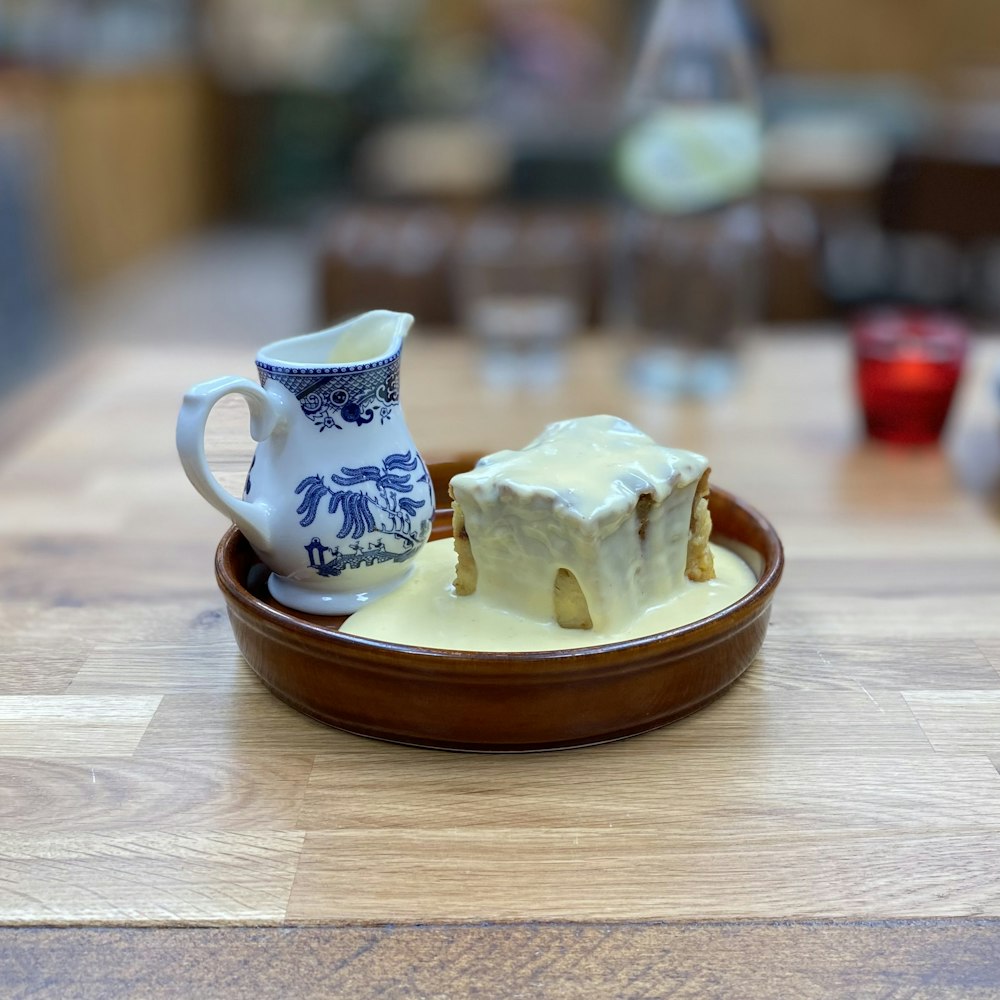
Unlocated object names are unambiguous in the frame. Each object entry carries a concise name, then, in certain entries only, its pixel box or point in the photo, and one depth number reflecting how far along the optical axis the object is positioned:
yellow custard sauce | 0.59
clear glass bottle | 1.23
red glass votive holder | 1.09
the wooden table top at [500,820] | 0.45
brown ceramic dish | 0.54
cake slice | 0.57
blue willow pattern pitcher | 0.62
